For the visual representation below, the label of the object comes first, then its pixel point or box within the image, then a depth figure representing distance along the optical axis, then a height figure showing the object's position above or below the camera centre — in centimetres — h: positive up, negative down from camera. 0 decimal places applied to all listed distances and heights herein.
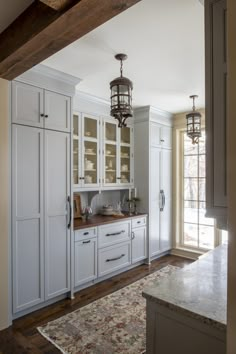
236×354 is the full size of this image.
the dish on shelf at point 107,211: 404 -52
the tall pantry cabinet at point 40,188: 253 -10
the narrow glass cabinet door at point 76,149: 346 +42
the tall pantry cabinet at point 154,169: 425 +17
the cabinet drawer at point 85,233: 314 -71
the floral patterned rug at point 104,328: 217 -145
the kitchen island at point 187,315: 114 -65
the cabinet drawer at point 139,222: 402 -70
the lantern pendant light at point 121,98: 227 +75
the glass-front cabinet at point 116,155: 397 +40
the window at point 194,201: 452 -42
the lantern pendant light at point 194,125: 317 +69
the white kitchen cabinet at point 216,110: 110 +31
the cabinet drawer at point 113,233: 347 -79
